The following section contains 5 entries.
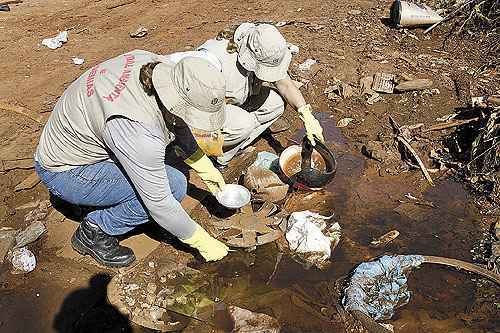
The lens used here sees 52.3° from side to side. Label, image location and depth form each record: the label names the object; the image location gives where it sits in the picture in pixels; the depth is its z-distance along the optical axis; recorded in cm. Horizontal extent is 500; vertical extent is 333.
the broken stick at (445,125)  502
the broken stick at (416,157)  458
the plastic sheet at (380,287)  342
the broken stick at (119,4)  773
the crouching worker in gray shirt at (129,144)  277
